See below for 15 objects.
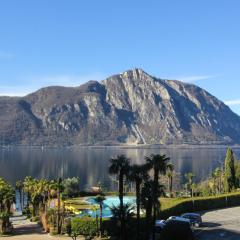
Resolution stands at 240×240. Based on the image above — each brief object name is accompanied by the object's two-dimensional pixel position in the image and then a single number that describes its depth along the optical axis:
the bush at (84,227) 43.52
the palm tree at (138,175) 37.29
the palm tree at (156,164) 37.91
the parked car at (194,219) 42.72
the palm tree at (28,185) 69.99
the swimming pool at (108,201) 56.58
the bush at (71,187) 74.03
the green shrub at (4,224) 48.73
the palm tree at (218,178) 88.14
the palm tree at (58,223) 47.23
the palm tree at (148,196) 35.94
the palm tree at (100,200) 44.47
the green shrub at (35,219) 59.29
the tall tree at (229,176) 71.92
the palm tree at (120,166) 37.91
